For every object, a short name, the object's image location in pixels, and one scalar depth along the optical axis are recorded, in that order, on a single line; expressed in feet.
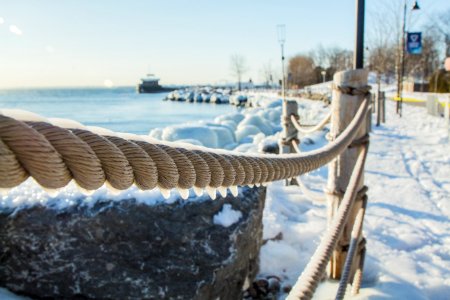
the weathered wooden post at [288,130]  19.51
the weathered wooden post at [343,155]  9.34
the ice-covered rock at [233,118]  56.67
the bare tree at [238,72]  277.44
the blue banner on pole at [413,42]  49.57
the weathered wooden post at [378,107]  41.53
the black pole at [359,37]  9.66
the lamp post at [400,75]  50.31
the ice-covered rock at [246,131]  44.29
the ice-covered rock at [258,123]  49.32
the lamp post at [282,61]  32.01
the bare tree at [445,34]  130.31
